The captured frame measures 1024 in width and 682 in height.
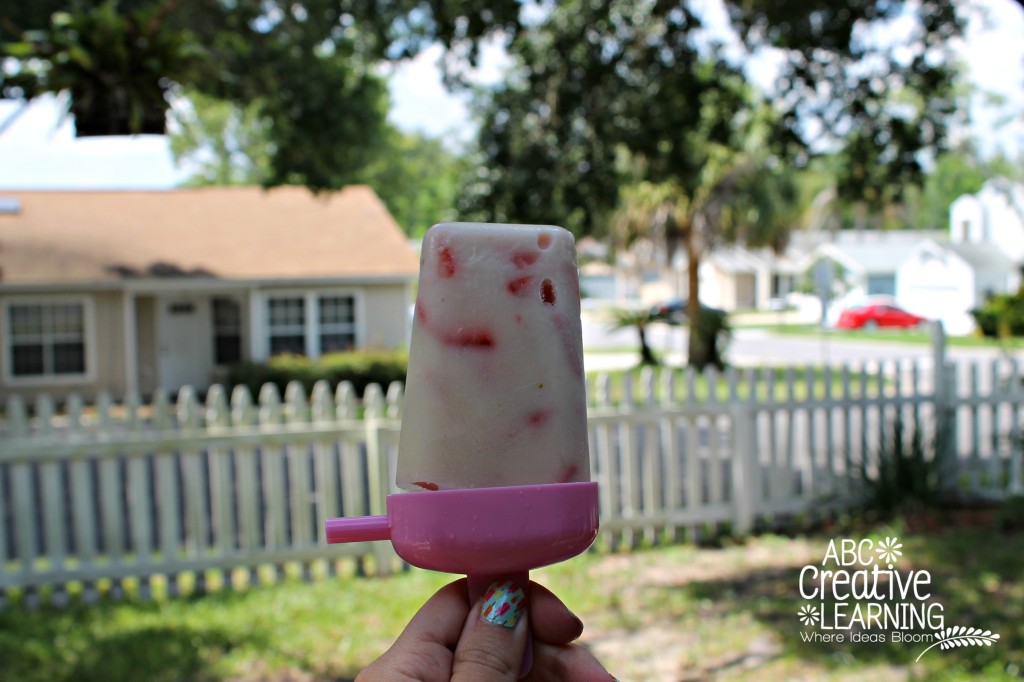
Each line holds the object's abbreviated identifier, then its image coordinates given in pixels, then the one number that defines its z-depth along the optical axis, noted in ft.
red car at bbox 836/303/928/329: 144.46
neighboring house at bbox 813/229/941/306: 168.86
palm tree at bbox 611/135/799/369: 83.41
